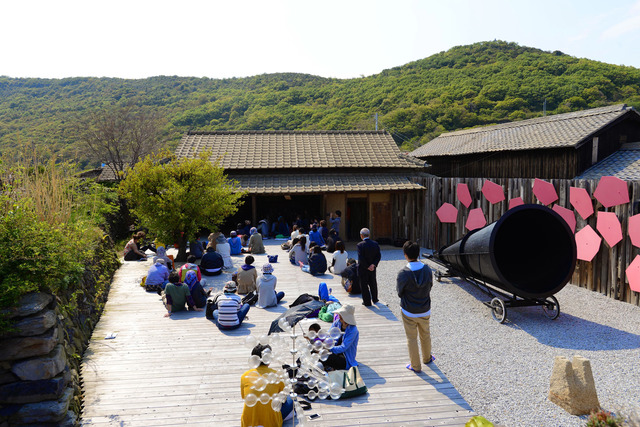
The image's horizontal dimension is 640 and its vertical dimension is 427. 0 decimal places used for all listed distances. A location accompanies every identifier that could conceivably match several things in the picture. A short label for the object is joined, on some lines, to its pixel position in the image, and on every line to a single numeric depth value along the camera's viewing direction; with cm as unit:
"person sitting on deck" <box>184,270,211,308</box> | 925
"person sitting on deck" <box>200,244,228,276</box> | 1196
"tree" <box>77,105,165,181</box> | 3195
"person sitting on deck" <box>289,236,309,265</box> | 1316
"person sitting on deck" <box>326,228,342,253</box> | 1451
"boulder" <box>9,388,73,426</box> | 510
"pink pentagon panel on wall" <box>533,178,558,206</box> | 1145
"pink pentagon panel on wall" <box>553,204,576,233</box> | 1097
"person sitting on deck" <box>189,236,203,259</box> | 1359
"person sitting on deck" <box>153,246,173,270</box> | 1131
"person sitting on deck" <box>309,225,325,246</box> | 1451
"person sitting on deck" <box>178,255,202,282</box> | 966
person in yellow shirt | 443
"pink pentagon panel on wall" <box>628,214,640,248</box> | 907
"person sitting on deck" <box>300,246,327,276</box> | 1199
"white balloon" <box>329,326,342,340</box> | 481
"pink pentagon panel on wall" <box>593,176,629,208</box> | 951
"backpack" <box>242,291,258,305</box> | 947
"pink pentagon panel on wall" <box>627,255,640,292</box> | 918
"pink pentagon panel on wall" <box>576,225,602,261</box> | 1036
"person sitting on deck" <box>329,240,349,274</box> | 1184
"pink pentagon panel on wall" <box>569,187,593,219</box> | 1045
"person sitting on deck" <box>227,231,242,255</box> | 1501
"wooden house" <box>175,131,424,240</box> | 1825
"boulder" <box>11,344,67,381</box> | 527
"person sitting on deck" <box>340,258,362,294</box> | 1014
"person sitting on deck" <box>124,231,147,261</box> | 1342
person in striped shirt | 795
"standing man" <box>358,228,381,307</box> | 896
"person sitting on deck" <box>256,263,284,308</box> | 923
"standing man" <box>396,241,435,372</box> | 604
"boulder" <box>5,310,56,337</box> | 530
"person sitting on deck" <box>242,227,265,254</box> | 1514
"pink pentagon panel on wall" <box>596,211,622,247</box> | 963
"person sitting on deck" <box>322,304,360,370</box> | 600
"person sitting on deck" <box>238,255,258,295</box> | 1014
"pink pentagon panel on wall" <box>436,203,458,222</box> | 1526
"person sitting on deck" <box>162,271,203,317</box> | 900
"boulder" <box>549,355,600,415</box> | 521
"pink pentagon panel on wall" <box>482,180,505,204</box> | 1288
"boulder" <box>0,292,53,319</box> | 530
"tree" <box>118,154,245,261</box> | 1316
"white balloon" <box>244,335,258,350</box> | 411
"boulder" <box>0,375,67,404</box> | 519
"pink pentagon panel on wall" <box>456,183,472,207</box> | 1444
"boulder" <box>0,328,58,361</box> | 527
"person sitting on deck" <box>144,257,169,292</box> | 1047
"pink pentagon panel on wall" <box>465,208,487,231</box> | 1377
